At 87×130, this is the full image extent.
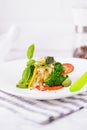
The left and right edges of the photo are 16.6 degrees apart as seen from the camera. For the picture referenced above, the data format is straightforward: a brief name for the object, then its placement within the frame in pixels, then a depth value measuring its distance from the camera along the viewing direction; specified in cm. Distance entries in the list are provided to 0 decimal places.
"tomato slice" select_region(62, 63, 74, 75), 87
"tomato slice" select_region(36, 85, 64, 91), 80
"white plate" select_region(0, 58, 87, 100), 73
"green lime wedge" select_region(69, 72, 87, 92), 75
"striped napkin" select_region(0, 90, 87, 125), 69
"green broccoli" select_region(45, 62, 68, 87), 82
